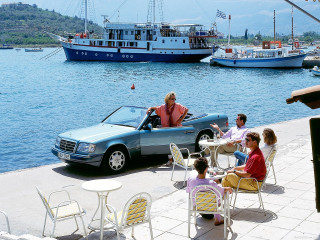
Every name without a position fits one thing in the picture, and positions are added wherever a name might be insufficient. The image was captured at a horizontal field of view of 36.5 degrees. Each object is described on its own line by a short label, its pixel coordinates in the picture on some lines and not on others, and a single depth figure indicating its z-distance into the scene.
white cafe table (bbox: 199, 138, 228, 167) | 9.64
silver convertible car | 10.18
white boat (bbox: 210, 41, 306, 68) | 80.50
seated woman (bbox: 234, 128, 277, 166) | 8.19
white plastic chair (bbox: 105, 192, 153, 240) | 5.84
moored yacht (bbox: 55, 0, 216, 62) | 99.06
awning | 4.73
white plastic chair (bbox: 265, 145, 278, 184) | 7.96
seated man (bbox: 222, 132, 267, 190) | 7.18
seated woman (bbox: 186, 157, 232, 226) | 6.46
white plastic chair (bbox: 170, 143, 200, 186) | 9.12
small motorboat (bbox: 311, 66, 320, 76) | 64.57
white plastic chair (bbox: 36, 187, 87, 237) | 6.17
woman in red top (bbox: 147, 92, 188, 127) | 11.27
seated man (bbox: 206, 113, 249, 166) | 10.04
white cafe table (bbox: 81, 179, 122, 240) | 6.18
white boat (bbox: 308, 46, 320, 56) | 98.72
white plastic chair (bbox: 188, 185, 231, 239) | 6.24
